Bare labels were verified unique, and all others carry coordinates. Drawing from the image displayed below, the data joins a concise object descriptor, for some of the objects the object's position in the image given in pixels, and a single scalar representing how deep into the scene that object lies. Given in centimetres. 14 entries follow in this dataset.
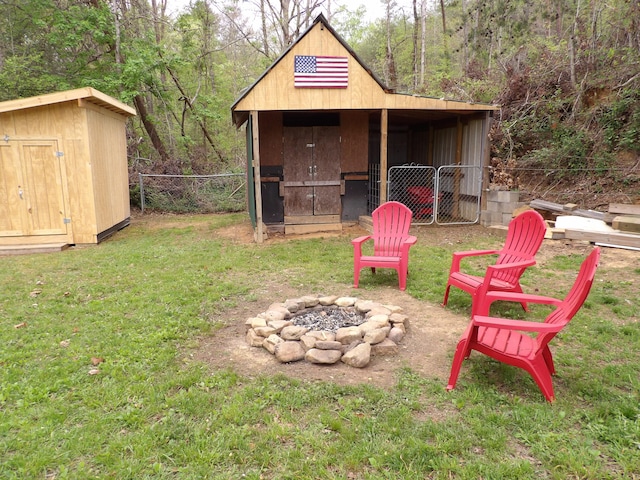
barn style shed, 778
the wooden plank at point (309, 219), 971
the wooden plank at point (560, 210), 754
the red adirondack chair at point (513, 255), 425
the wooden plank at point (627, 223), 661
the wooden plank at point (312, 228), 919
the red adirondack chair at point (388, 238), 523
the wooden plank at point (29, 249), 756
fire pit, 335
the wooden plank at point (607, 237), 651
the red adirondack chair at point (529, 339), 264
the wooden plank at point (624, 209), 704
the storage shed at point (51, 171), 760
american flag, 775
